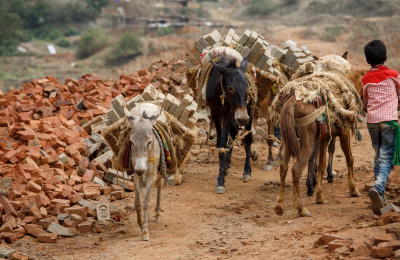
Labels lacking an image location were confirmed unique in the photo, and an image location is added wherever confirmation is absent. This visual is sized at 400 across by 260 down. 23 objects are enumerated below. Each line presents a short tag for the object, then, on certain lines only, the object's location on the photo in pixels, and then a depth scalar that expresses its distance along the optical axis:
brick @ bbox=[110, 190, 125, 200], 18.26
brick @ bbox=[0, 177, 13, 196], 16.44
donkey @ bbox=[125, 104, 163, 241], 13.34
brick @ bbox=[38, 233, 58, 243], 14.51
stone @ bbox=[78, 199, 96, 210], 16.83
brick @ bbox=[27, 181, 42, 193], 16.82
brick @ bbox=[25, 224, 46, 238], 14.86
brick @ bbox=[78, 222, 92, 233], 15.39
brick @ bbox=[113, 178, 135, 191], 19.32
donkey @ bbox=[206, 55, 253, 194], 17.74
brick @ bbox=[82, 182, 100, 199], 17.91
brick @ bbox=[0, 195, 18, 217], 15.39
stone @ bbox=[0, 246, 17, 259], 12.79
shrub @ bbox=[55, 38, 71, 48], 97.40
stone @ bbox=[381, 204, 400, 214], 12.86
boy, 13.90
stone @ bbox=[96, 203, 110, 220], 16.15
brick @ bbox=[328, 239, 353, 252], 10.87
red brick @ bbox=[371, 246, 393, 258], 10.05
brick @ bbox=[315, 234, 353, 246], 11.26
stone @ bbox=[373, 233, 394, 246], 10.49
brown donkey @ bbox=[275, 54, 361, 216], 14.15
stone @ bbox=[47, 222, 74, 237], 14.94
